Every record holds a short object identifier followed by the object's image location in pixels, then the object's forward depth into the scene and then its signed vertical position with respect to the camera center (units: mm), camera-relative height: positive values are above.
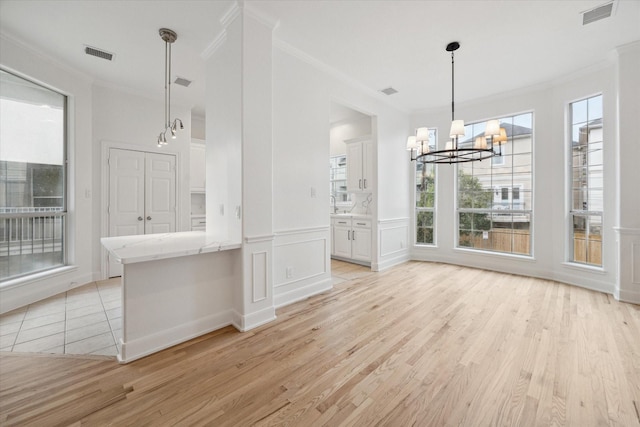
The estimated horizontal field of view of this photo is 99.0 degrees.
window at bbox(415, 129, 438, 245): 5633 +261
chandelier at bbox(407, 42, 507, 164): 2979 +891
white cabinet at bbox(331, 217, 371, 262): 5125 -511
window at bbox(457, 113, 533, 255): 4688 +323
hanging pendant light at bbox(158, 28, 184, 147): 2974 +1967
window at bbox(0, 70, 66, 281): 3309 +470
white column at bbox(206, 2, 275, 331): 2697 +598
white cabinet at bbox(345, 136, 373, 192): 5285 +967
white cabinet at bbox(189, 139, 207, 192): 5551 +982
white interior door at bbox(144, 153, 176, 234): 4773 +349
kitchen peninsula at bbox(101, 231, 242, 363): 2219 -684
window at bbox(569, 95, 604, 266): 3933 +453
